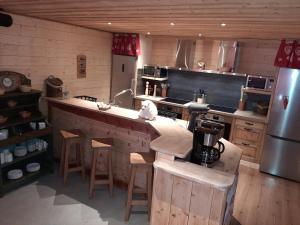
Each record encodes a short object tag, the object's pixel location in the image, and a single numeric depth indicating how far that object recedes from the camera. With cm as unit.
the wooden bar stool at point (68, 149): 331
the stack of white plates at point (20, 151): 329
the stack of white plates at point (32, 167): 345
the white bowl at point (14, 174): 321
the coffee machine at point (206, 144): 219
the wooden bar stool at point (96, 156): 306
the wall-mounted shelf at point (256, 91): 430
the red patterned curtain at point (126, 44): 506
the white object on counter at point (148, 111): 308
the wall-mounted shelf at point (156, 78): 536
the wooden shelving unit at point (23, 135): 311
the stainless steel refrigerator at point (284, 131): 379
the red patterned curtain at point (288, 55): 368
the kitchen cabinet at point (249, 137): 427
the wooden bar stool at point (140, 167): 268
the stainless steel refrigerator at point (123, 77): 524
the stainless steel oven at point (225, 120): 448
